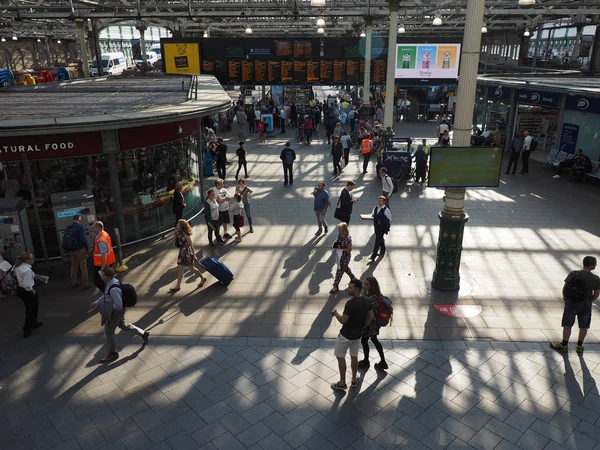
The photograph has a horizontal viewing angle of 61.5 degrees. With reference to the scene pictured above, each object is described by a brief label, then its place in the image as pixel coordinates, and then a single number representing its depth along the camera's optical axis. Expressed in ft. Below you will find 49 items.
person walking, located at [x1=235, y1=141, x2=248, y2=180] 55.21
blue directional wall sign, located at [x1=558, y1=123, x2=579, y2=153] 60.49
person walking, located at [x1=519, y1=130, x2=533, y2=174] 59.16
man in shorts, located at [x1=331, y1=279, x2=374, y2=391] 19.85
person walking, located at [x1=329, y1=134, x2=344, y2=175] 56.18
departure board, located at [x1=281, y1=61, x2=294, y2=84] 81.82
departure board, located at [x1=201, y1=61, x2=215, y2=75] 82.58
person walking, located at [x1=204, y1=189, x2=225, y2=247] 36.63
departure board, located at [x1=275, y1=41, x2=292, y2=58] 80.48
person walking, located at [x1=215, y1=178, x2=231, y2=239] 38.01
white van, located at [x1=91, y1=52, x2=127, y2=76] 158.76
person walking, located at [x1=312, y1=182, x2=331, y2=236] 38.14
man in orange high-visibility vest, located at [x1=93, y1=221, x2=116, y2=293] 27.96
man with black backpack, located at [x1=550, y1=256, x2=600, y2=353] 22.72
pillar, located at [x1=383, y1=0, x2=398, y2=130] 60.03
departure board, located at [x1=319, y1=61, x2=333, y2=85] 82.02
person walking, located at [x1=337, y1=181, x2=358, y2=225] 36.99
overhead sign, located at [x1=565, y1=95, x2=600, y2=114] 56.08
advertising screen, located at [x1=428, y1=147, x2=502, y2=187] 27.61
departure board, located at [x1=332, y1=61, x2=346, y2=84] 82.53
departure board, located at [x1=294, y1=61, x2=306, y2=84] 81.71
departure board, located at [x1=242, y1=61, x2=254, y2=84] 81.71
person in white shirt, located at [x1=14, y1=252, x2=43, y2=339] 24.58
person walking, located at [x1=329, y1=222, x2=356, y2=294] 28.31
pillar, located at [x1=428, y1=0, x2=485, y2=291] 26.20
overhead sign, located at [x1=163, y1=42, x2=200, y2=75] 82.33
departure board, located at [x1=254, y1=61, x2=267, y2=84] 81.61
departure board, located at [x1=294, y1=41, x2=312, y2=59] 80.74
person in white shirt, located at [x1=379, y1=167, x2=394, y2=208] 43.04
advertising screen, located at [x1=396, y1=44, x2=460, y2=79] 85.05
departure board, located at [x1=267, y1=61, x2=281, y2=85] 81.66
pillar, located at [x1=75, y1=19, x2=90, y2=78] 76.48
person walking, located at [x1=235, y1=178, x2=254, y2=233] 39.27
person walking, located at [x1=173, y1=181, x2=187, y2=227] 37.40
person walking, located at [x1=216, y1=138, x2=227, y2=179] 54.70
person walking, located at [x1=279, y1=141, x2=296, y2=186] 53.01
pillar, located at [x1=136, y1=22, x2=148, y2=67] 100.73
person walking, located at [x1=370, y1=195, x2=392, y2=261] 33.76
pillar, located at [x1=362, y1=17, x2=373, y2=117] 76.13
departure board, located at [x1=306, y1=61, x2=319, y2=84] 81.76
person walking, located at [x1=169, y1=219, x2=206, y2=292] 29.25
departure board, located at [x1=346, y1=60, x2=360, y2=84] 82.84
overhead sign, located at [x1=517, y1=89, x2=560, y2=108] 63.01
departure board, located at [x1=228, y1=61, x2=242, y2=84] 82.07
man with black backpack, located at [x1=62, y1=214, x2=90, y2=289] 29.40
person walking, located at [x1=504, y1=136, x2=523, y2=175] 58.49
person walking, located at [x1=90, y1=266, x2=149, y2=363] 22.39
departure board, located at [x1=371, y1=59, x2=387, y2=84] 84.43
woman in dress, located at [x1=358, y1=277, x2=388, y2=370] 21.06
